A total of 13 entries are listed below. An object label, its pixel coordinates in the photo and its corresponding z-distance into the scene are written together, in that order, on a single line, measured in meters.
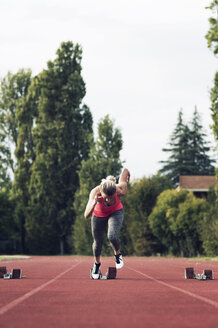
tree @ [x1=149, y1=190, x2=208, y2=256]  41.19
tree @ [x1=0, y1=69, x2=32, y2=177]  70.00
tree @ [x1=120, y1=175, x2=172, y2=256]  45.97
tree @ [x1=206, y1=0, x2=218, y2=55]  39.25
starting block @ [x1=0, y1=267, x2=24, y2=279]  12.95
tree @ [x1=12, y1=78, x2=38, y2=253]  65.56
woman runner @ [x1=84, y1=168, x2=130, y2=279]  11.62
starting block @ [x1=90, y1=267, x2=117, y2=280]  12.88
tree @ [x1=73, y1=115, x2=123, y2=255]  53.97
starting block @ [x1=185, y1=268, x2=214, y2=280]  12.50
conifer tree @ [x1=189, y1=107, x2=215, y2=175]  88.88
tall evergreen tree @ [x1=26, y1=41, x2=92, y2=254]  62.97
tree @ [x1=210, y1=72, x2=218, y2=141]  37.44
